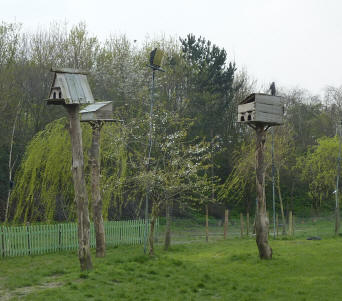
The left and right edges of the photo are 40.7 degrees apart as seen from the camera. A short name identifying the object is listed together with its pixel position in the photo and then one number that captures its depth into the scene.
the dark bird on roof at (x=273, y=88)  20.34
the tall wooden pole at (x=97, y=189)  16.70
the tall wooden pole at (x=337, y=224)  24.69
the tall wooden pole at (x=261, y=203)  14.77
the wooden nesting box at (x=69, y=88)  12.48
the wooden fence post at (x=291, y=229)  25.35
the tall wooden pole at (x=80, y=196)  12.03
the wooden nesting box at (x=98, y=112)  16.48
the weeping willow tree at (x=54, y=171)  23.22
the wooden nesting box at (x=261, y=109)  15.72
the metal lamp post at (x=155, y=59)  17.78
